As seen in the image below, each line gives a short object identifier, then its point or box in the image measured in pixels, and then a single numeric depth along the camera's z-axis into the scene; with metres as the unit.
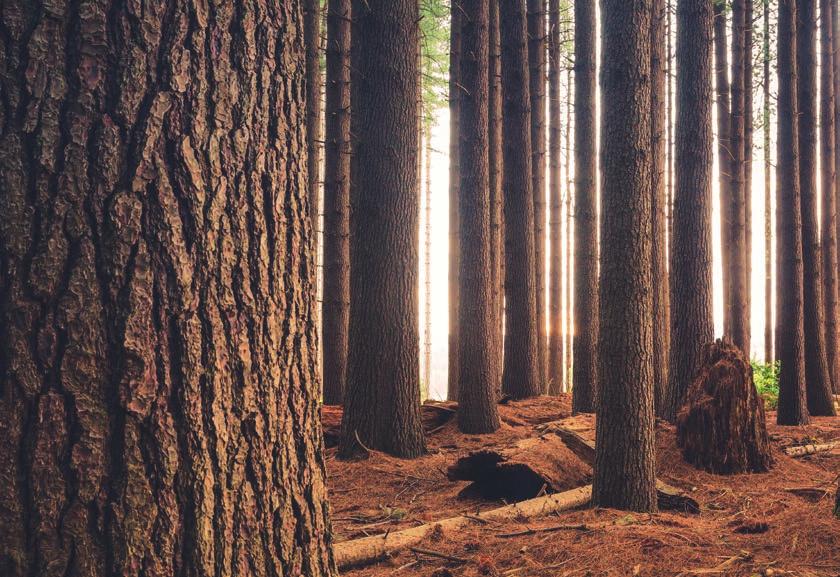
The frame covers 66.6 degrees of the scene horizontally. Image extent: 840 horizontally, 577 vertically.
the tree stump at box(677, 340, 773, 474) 6.79
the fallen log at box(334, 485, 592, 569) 4.12
